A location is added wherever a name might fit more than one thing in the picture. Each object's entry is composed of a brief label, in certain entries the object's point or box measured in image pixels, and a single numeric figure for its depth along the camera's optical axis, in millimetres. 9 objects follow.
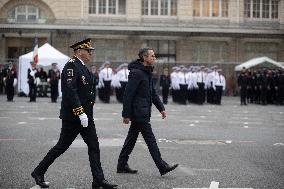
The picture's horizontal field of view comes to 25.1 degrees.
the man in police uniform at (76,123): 8602
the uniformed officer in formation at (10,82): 30047
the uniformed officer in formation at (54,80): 30188
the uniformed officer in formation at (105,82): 31703
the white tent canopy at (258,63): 39375
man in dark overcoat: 9938
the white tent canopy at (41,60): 34125
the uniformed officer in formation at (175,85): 32656
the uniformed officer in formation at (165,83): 32188
